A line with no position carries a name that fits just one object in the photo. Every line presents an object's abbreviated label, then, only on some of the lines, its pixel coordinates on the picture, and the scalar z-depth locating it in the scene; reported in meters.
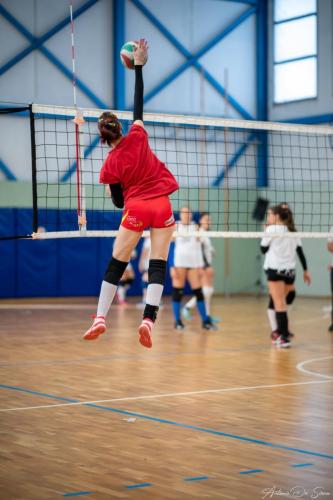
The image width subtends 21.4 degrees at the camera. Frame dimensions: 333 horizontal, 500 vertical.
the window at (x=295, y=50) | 23.11
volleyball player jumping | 6.20
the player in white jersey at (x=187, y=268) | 14.12
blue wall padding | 21.39
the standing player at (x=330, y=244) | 13.82
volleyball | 6.52
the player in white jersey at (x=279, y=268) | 11.55
